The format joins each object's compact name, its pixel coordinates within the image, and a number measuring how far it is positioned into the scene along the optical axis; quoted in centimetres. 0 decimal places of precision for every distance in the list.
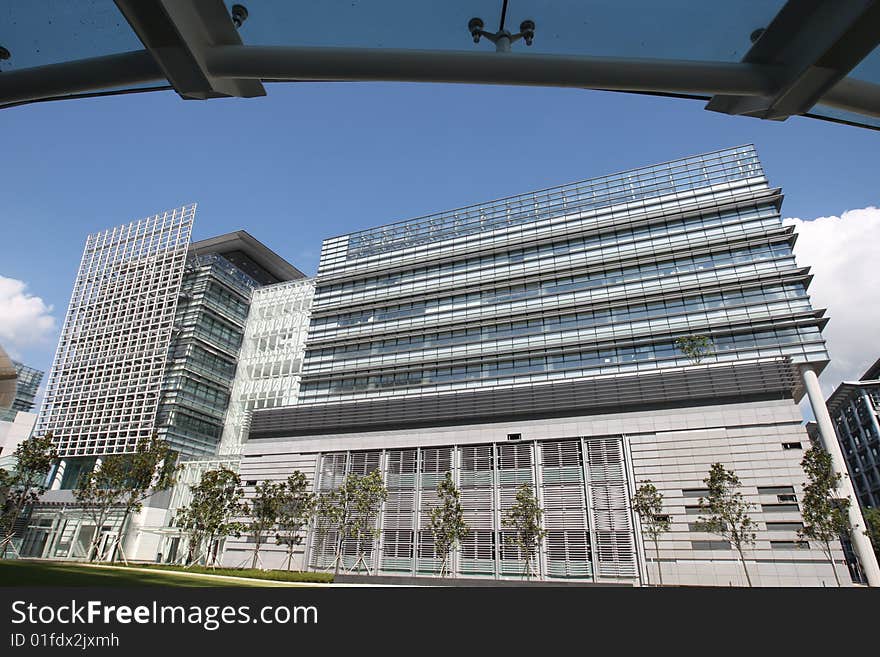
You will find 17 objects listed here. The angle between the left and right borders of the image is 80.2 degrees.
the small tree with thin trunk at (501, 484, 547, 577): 3719
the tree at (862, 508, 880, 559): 6111
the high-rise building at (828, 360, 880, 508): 8838
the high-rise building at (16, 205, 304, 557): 6122
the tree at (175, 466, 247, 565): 4109
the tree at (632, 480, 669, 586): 3450
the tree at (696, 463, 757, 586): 3331
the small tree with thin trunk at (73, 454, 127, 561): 4312
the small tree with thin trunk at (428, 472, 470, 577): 3894
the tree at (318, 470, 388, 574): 4253
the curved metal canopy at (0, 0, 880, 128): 434
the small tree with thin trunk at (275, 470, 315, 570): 4259
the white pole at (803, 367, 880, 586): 3269
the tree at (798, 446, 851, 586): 3144
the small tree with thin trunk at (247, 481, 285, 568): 4184
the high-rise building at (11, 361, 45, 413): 14738
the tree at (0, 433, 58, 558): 4206
